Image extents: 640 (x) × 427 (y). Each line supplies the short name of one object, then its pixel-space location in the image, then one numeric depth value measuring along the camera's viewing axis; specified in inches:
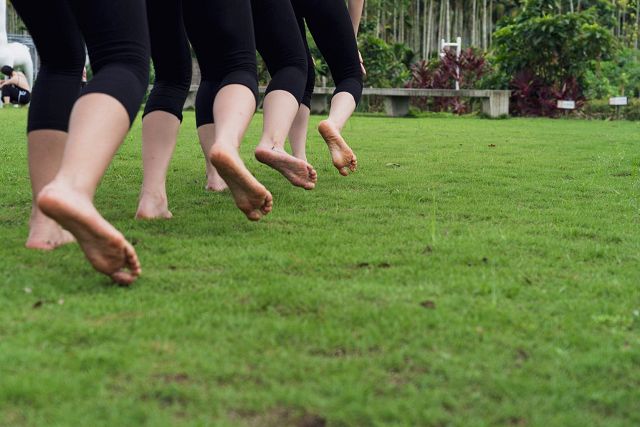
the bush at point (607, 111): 609.6
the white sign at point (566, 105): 606.5
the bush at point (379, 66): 860.0
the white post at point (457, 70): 729.3
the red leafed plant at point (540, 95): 623.8
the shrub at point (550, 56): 634.8
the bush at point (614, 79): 756.0
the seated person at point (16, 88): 719.1
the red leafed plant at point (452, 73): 730.8
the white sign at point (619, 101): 594.5
